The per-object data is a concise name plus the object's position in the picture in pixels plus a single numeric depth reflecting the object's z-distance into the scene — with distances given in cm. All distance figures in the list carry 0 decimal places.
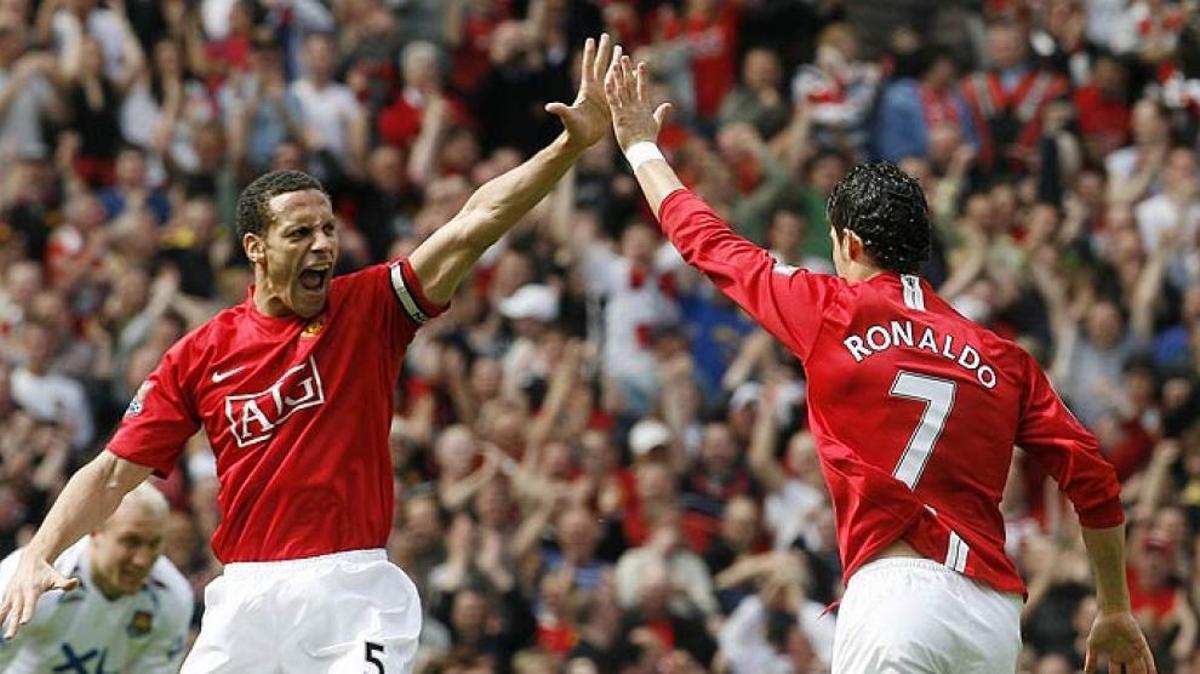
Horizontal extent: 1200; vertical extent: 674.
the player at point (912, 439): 1819
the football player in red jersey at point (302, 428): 1947
